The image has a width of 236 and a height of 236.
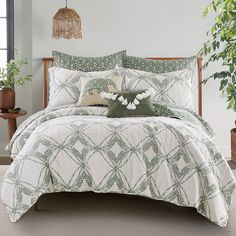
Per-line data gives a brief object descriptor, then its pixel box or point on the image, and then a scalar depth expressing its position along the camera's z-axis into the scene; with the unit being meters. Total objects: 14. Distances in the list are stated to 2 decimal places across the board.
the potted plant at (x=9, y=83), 5.46
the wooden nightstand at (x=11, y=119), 5.32
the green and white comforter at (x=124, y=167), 3.49
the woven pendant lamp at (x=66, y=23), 5.46
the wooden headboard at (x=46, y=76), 5.70
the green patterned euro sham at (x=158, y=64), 5.21
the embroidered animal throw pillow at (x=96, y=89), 4.67
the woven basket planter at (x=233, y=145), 5.50
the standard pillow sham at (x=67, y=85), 4.95
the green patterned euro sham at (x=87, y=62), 5.23
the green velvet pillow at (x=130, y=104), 4.22
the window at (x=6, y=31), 5.93
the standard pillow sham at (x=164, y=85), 4.90
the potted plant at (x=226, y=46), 5.10
